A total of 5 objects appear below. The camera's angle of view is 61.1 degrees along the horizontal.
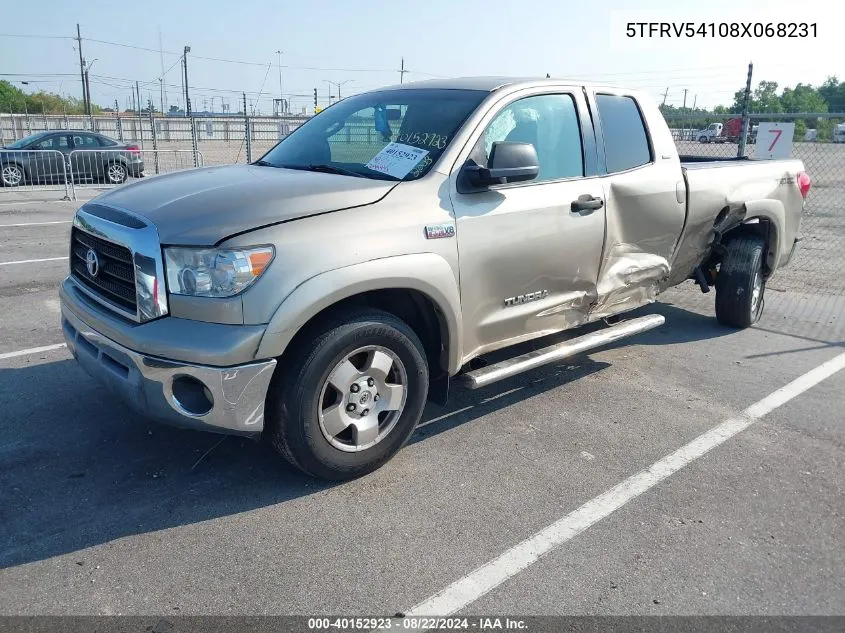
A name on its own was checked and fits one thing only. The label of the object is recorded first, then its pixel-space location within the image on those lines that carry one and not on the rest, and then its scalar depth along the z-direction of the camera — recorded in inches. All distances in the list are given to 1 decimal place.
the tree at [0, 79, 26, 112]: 2698.1
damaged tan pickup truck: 124.3
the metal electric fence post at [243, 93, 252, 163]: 718.7
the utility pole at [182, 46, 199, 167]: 1842.8
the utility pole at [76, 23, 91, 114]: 2433.1
